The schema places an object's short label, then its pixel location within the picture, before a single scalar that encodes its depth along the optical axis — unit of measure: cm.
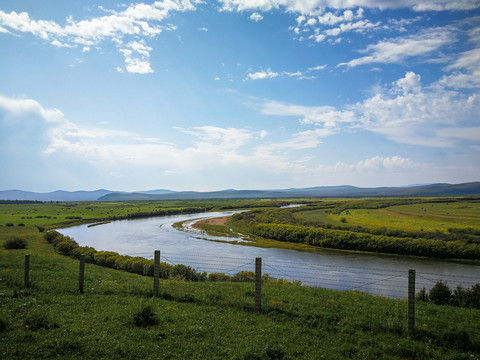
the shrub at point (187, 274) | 2270
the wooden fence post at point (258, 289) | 1004
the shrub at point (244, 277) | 1977
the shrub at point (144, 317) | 907
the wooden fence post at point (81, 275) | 1205
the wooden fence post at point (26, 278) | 1247
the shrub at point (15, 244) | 3709
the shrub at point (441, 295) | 1352
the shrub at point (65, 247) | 3672
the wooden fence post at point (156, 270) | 1117
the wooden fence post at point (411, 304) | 852
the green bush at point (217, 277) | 2114
